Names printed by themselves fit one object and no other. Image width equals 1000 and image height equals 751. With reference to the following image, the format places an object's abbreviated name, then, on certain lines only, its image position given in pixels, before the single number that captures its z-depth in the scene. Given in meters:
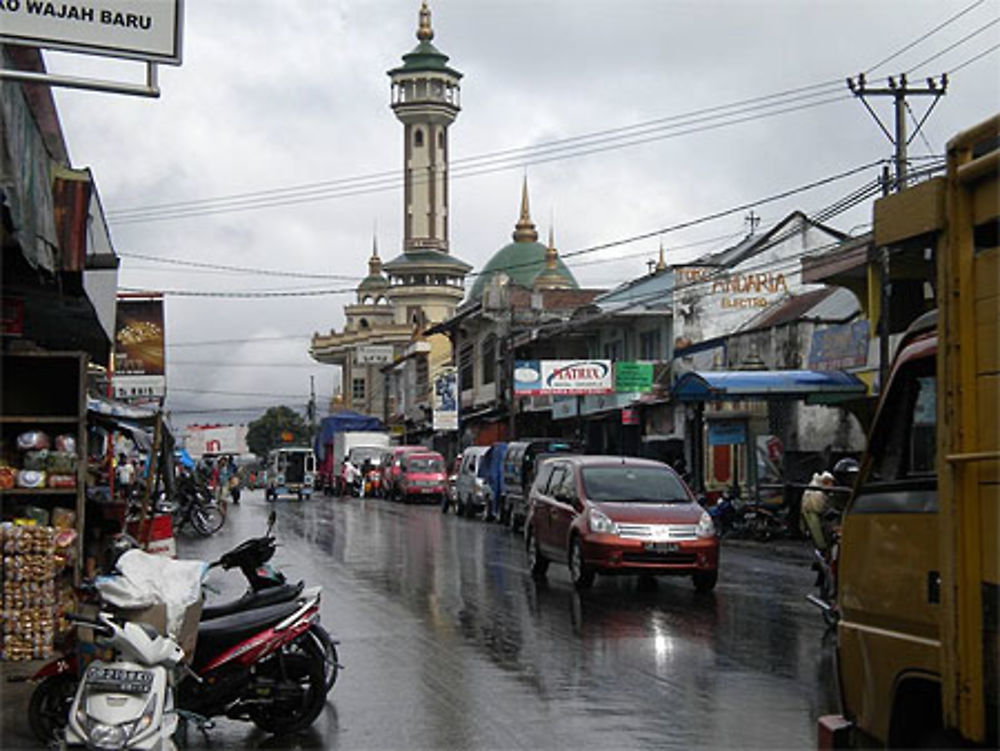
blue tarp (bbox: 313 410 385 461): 66.81
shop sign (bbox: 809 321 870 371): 30.56
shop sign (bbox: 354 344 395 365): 93.06
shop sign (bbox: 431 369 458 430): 67.69
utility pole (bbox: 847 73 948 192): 28.73
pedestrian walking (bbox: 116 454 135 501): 25.84
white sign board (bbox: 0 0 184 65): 7.46
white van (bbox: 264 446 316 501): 59.53
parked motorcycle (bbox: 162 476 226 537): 32.84
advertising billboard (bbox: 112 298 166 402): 32.38
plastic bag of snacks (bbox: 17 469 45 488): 13.55
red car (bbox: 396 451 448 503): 53.84
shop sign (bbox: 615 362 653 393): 41.53
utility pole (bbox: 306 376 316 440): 119.97
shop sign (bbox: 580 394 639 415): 44.69
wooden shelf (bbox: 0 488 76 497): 13.38
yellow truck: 4.86
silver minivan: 39.81
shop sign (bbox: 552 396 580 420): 51.69
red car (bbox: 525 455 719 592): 16.94
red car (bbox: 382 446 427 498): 56.06
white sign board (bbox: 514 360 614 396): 43.88
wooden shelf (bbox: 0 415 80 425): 13.62
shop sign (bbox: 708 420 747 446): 34.53
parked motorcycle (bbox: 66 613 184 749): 7.34
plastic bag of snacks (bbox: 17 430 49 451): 13.75
